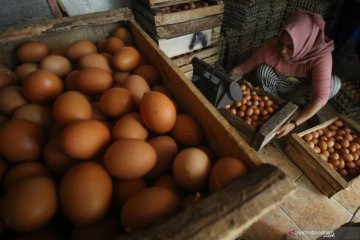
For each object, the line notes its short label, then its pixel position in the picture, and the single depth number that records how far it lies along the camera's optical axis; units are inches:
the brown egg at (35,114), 9.9
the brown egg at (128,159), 7.7
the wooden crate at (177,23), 20.1
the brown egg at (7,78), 11.6
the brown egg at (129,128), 8.7
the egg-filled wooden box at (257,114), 18.5
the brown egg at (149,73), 12.8
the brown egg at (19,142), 8.4
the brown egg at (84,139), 7.8
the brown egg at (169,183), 8.1
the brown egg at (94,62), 12.5
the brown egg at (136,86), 10.8
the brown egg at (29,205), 6.6
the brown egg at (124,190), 7.8
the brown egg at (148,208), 6.3
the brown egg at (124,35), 15.7
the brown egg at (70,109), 9.0
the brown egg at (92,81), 10.9
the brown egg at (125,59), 12.7
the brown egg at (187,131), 9.5
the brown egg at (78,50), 13.7
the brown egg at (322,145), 19.4
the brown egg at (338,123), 21.5
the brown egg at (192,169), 7.7
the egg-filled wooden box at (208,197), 5.3
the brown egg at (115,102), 9.7
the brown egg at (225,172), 6.9
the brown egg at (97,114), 10.1
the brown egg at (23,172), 7.9
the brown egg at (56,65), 12.3
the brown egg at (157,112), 9.0
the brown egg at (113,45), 14.4
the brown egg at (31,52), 13.2
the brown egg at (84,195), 6.8
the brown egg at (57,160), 8.4
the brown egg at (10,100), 10.5
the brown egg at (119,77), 12.3
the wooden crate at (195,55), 28.7
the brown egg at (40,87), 10.4
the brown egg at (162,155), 8.9
